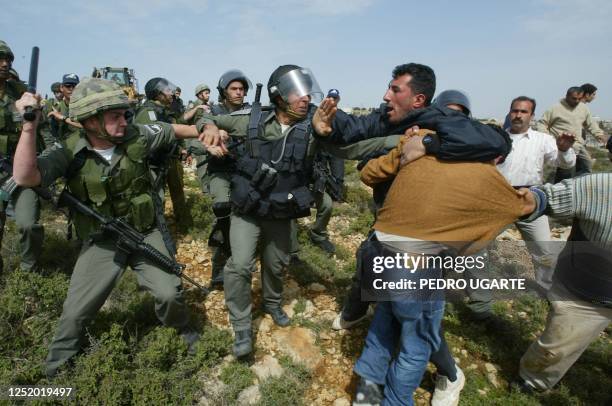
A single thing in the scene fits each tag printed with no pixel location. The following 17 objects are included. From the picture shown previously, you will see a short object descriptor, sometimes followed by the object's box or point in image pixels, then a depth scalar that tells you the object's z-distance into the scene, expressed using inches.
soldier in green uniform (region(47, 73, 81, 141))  261.0
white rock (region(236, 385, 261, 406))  109.5
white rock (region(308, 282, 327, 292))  170.1
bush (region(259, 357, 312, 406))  108.6
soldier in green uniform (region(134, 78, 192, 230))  206.9
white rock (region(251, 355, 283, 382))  119.5
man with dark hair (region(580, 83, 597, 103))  235.8
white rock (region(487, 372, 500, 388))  121.4
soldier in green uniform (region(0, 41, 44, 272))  148.2
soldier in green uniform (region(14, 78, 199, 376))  101.7
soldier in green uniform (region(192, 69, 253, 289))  157.9
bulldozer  707.4
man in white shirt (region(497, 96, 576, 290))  164.6
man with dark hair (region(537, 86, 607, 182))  236.4
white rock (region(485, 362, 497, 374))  126.4
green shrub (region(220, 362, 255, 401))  109.8
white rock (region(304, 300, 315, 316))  153.6
